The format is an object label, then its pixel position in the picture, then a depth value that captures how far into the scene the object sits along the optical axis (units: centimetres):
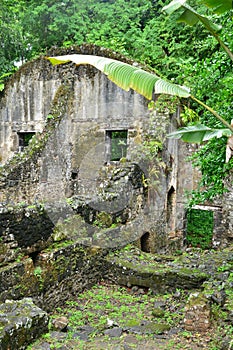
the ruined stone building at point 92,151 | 1071
